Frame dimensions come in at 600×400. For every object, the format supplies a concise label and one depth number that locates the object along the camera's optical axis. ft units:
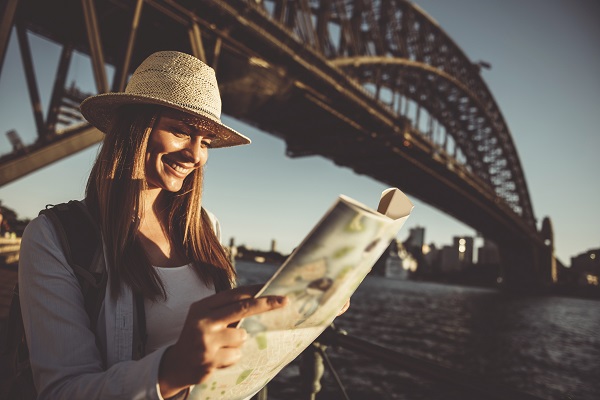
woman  2.47
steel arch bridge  19.65
